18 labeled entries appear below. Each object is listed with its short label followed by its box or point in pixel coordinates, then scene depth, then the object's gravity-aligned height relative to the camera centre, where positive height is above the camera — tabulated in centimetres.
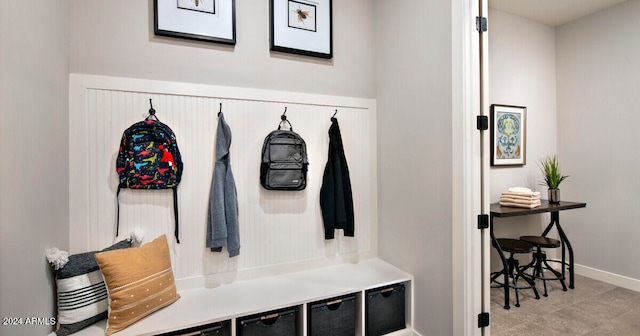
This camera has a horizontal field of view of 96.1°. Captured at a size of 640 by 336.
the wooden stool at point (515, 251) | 276 -82
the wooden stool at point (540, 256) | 291 -95
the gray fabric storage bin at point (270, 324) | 174 -97
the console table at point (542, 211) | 261 -43
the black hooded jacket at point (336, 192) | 240 -20
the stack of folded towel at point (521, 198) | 284 -32
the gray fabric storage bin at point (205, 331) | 161 -92
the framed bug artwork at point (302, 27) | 229 +116
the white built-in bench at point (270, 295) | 162 -86
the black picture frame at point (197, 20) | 200 +107
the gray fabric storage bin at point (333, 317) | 192 -102
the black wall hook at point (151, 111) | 197 +40
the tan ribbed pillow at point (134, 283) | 156 -65
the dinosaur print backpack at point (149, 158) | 190 +7
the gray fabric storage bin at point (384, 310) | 206 -104
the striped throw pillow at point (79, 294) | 155 -69
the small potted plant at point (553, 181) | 312 -16
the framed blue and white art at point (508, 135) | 316 +36
